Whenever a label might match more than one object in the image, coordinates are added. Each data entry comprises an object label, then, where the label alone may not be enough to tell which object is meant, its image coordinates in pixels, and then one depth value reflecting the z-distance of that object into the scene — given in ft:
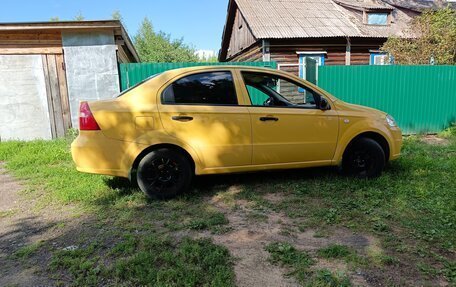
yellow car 13.73
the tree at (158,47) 134.31
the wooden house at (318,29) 52.03
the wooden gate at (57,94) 28.97
